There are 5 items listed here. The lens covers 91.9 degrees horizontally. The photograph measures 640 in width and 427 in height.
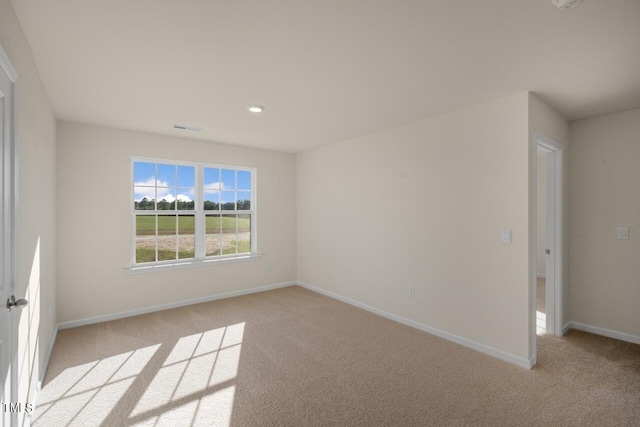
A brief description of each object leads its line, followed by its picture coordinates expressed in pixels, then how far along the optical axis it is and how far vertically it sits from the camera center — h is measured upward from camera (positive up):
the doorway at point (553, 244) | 3.43 -0.36
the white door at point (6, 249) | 1.42 -0.18
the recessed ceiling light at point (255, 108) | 3.15 +1.09
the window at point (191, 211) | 4.28 +0.04
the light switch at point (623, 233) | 3.26 -0.22
